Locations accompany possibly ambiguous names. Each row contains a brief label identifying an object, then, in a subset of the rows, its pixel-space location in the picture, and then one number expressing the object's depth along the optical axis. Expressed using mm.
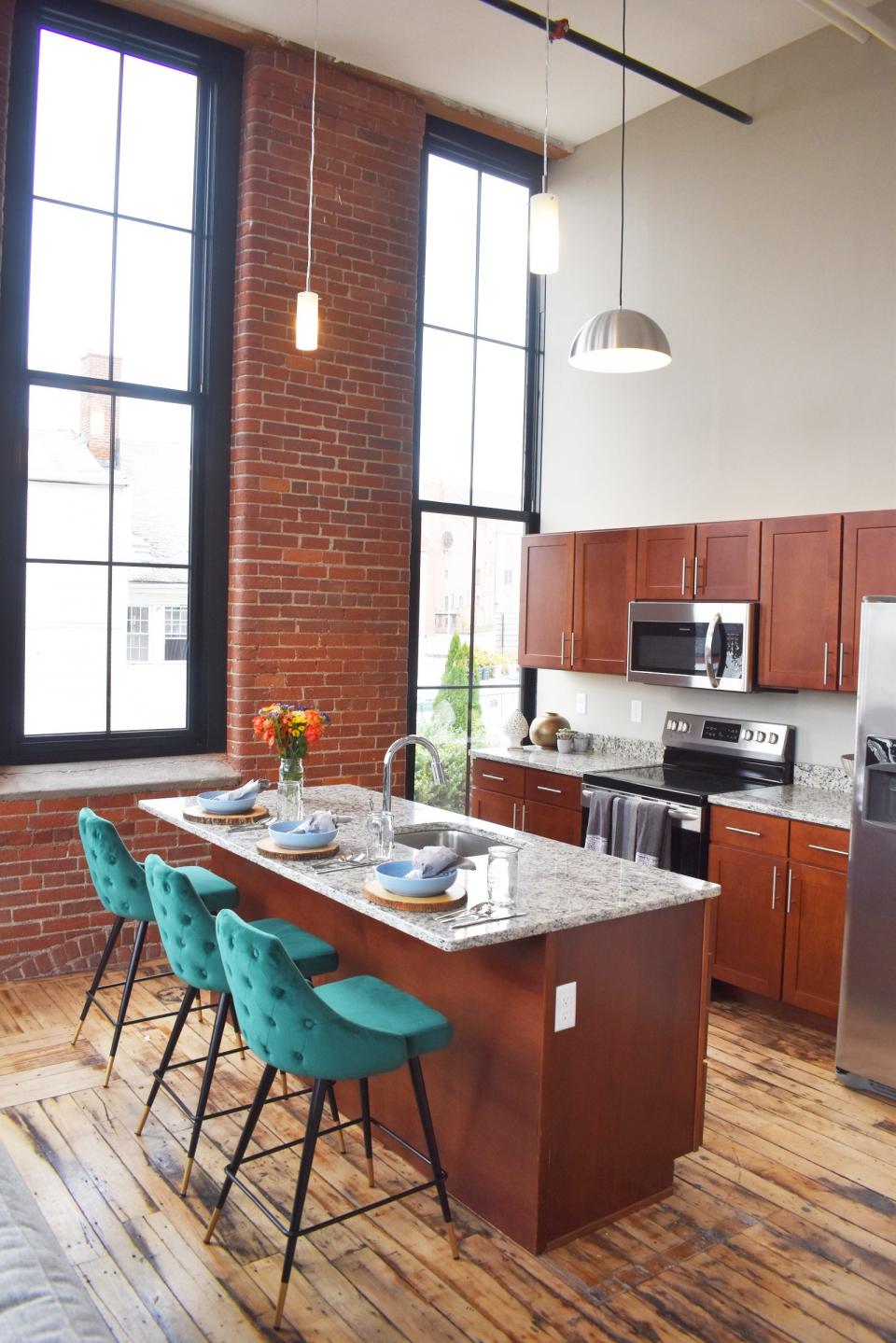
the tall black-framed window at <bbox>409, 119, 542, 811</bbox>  5758
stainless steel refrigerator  3479
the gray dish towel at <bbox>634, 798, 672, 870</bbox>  4426
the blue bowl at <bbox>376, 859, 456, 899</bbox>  2588
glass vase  3596
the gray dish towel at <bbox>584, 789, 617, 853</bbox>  4699
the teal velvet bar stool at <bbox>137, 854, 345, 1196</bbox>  2818
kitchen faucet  2910
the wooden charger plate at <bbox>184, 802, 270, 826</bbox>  3459
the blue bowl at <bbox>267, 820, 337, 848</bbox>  3062
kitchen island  2549
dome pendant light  3404
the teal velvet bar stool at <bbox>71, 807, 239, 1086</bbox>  3367
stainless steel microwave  4500
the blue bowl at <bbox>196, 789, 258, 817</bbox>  3528
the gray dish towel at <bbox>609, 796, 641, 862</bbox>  4555
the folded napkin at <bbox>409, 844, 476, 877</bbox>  2648
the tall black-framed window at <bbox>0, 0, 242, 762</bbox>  4578
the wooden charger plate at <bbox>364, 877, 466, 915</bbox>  2523
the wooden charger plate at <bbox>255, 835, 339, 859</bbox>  3025
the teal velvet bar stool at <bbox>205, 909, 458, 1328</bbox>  2297
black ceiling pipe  4350
